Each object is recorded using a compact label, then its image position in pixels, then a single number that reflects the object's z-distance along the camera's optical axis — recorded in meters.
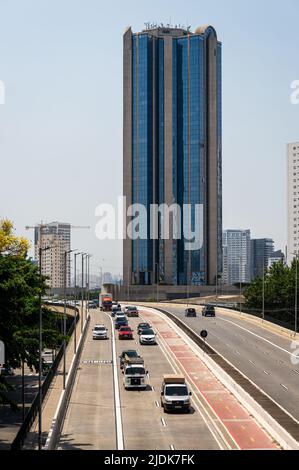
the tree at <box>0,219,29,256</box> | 95.88
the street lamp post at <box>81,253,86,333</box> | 111.73
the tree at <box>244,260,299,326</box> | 140.36
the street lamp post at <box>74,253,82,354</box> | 78.42
